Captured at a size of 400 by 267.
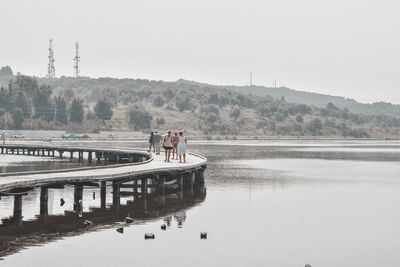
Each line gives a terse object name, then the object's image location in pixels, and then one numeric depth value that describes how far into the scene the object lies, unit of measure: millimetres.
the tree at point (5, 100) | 169625
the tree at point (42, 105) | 172250
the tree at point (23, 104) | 170500
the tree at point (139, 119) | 189500
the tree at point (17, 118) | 160812
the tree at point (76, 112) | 176875
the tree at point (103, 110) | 185375
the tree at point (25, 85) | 177500
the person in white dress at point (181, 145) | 39438
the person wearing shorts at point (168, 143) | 40578
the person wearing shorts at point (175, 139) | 41656
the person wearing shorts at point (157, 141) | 50750
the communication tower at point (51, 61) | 196625
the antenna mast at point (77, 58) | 192000
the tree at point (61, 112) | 172600
